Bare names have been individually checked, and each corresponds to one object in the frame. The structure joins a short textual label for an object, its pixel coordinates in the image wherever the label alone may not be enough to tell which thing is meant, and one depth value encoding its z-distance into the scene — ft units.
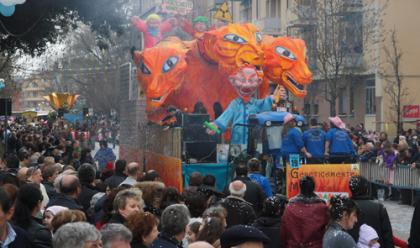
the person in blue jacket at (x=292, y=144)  50.62
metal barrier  64.95
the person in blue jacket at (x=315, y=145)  51.55
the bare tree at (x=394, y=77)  127.24
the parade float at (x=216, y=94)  55.88
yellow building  128.74
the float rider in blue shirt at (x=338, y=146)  51.39
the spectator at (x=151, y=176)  35.23
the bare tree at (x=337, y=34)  119.96
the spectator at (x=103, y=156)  64.64
